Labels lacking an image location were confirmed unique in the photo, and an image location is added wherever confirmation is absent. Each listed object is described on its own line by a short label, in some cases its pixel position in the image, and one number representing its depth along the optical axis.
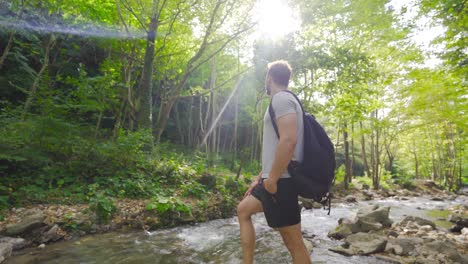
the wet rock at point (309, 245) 4.88
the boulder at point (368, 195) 15.23
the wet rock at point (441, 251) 4.47
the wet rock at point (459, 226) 7.70
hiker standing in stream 2.27
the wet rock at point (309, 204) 10.27
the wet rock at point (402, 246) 4.89
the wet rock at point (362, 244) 4.88
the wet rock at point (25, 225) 4.36
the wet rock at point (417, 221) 7.65
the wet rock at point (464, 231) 6.84
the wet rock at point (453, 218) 8.88
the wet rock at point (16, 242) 4.07
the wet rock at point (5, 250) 3.63
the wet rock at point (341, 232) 6.10
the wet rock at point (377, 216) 7.53
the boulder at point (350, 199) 13.43
